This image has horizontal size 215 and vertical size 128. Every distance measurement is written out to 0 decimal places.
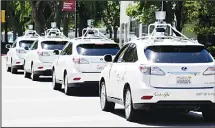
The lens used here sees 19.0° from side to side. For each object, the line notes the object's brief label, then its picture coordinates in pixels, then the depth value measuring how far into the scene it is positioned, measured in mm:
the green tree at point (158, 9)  35969
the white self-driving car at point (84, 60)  17281
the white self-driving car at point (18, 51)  28703
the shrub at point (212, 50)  32375
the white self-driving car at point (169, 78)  11336
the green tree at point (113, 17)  76819
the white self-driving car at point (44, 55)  23375
